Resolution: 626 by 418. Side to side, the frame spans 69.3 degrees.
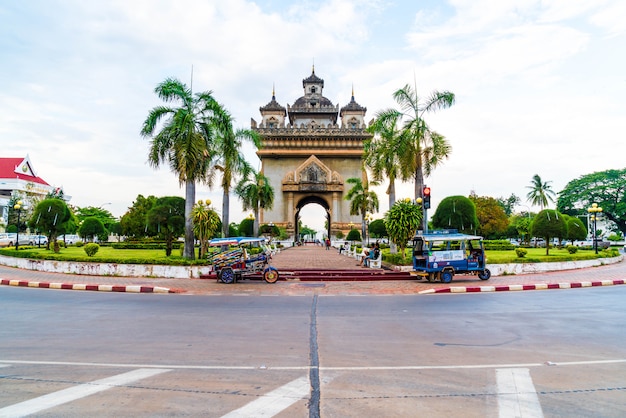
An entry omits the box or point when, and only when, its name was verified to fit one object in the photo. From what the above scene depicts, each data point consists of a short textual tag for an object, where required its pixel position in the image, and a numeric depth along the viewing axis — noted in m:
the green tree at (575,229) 45.36
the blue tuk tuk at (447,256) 16.30
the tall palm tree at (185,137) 18.97
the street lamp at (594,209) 30.19
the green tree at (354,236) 52.24
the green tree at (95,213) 77.31
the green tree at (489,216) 49.94
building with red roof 63.41
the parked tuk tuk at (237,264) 16.30
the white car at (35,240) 47.75
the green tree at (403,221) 19.62
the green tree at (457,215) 33.81
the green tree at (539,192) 65.56
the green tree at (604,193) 65.50
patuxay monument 56.70
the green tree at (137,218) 44.50
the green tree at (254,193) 38.03
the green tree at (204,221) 19.73
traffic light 18.02
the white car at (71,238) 56.55
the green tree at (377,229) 53.88
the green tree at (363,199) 43.06
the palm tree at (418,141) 21.80
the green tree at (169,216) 26.77
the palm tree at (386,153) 22.98
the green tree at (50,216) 28.02
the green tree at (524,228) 52.58
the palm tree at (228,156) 21.15
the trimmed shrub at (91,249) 22.30
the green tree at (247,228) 45.81
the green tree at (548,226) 29.94
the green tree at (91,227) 42.28
